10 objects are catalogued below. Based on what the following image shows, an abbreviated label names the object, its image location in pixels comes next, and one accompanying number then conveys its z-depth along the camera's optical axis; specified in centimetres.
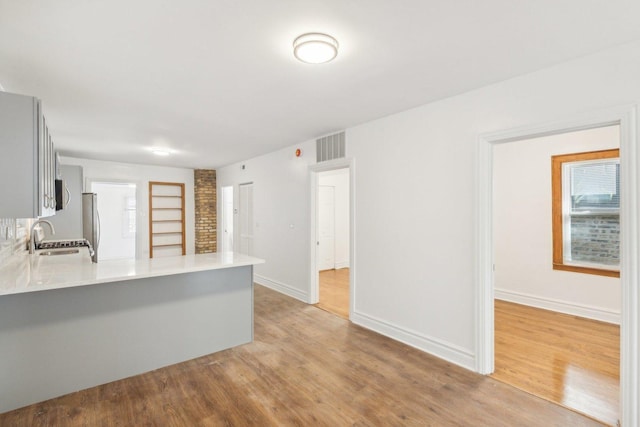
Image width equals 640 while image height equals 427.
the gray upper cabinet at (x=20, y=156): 178
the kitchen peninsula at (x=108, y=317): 229
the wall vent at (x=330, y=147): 414
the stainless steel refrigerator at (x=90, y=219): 479
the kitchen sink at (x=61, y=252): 384
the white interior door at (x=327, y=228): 740
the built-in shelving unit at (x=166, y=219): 740
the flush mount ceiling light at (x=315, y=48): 190
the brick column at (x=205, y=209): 780
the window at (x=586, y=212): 395
